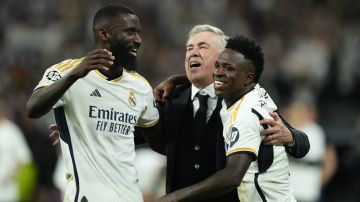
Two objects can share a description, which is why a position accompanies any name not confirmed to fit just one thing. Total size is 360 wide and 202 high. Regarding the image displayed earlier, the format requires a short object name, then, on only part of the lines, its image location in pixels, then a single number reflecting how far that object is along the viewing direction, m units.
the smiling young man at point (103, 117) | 11.55
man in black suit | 13.11
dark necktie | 13.21
